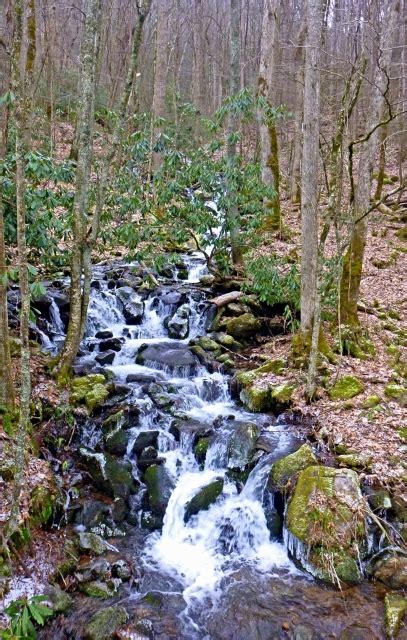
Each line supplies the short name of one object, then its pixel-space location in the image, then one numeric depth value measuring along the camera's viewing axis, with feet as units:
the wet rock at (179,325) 32.78
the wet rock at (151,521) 19.03
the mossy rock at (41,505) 16.75
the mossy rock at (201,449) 21.70
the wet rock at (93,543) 16.90
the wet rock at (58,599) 14.32
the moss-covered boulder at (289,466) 19.36
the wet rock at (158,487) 19.61
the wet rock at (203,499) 19.52
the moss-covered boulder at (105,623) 13.84
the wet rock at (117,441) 21.54
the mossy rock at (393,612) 14.02
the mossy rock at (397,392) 23.34
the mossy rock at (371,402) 22.82
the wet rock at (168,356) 28.58
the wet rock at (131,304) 33.63
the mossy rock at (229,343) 31.09
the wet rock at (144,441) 21.77
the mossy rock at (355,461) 19.48
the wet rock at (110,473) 19.85
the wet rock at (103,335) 31.27
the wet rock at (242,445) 21.11
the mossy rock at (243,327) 31.89
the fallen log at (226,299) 33.96
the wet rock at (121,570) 16.20
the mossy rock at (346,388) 23.62
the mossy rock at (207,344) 30.66
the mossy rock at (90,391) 23.43
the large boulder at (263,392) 24.47
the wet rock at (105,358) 28.53
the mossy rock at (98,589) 15.23
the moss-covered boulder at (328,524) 16.28
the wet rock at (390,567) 15.57
